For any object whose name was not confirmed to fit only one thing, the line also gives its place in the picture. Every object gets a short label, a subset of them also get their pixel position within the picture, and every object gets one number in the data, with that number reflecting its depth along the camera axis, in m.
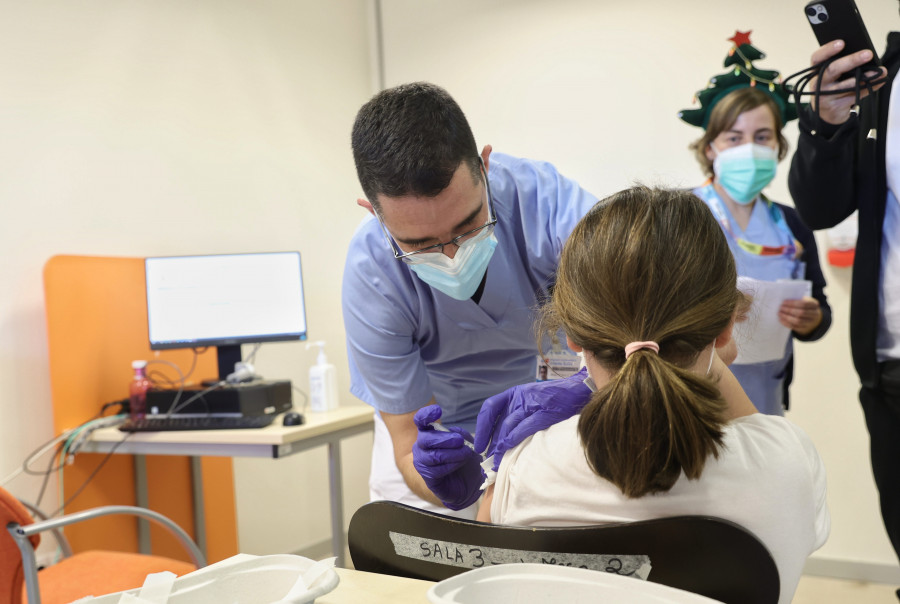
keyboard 2.21
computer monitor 2.47
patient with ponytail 0.70
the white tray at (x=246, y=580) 0.64
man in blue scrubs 1.16
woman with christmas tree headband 1.93
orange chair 1.39
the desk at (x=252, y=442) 2.13
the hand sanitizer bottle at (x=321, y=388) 2.61
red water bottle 2.36
